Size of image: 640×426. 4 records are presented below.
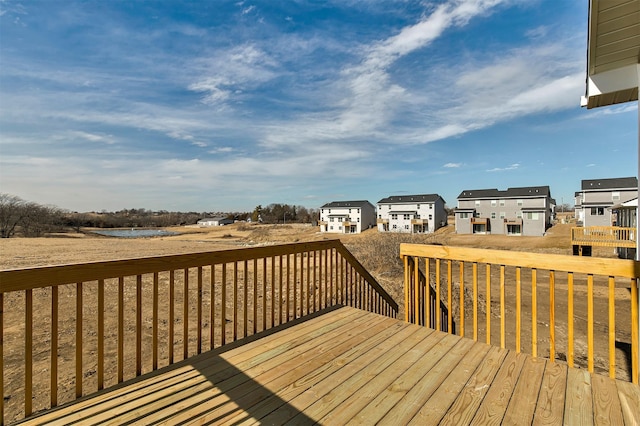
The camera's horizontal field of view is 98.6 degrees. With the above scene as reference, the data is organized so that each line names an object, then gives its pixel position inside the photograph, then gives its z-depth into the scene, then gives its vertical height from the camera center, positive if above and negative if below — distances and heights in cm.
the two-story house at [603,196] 2445 +144
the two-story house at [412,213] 3600 +12
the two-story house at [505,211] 2848 +23
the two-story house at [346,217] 4141 -31
